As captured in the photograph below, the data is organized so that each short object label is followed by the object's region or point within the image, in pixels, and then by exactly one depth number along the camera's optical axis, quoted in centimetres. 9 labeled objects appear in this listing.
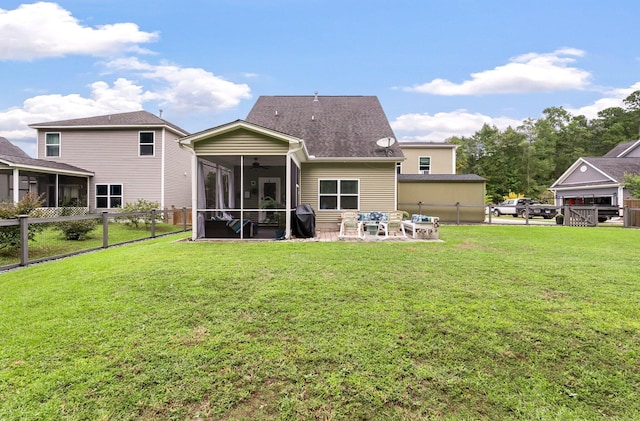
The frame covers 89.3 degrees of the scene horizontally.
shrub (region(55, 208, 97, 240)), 873
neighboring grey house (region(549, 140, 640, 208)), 2023
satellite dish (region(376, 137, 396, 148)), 1253
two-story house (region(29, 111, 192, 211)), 1673
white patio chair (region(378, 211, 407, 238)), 1002
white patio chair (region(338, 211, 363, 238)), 1001
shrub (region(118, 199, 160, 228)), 1279
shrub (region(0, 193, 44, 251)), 693
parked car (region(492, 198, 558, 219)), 2467
